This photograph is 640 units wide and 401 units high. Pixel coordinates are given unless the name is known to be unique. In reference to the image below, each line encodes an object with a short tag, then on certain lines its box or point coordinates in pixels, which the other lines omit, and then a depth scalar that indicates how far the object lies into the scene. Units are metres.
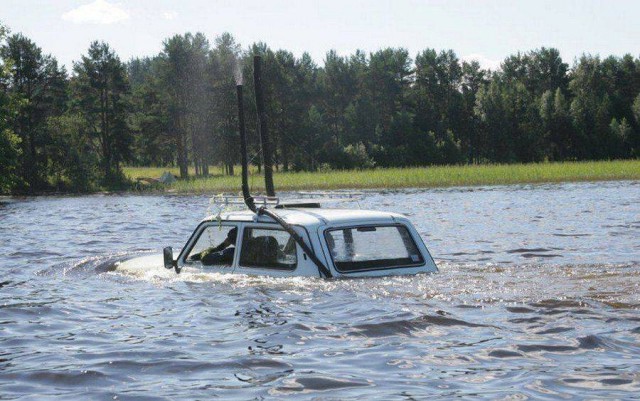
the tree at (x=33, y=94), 75.44
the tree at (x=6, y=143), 56.03
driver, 11.15
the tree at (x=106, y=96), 91.81
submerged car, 10.09
